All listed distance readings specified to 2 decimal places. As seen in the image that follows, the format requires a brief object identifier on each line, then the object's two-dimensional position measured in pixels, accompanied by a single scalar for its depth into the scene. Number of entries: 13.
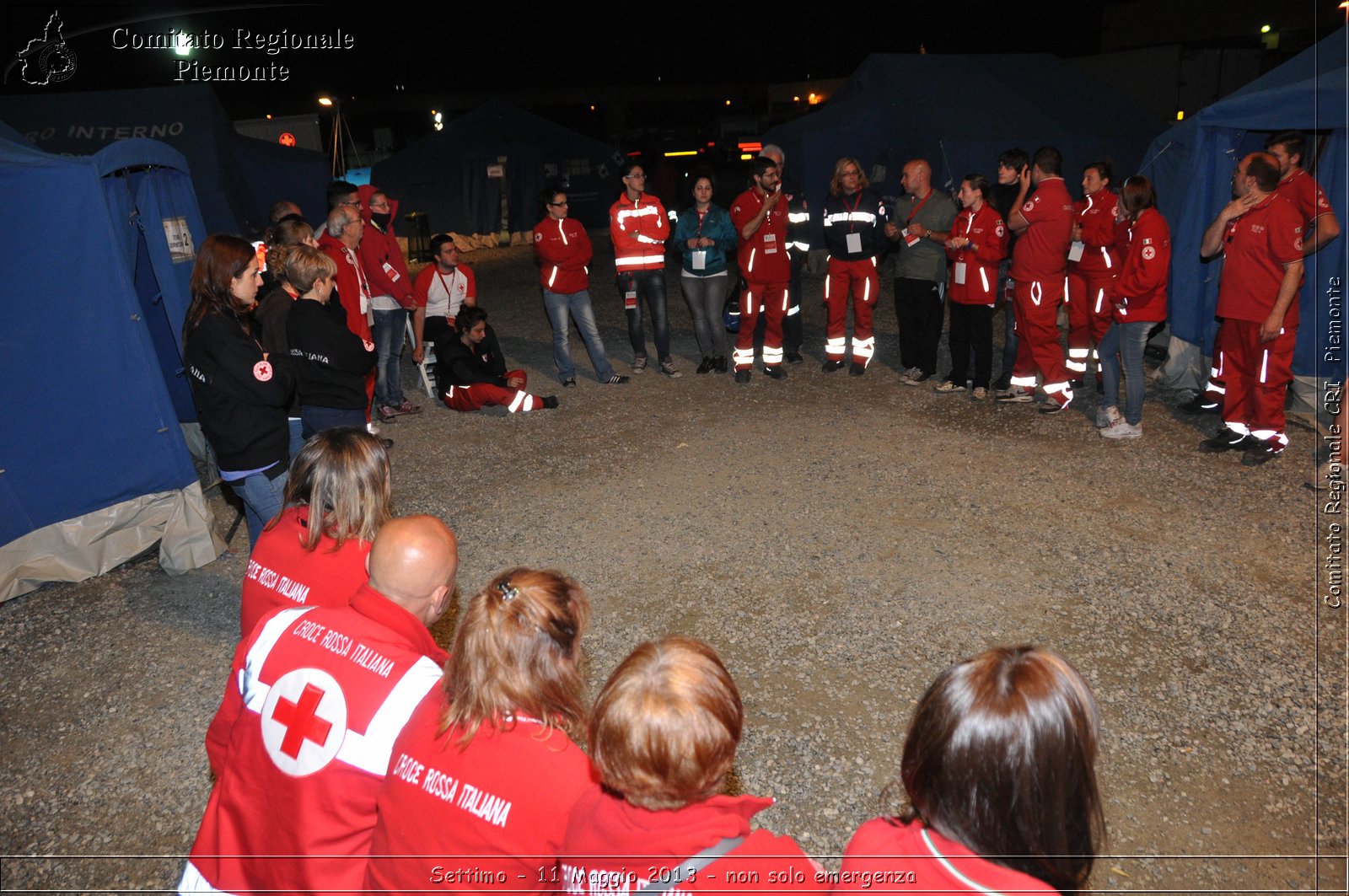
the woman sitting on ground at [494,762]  1.66
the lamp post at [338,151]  17.71
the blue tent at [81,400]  4.86
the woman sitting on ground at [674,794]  1.46
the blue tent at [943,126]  13.07
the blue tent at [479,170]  19.61
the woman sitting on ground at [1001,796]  1.42
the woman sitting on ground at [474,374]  7.77
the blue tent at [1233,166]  6.12
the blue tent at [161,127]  11.85
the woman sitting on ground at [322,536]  2.65
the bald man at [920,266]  7.59
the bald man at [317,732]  1.88
